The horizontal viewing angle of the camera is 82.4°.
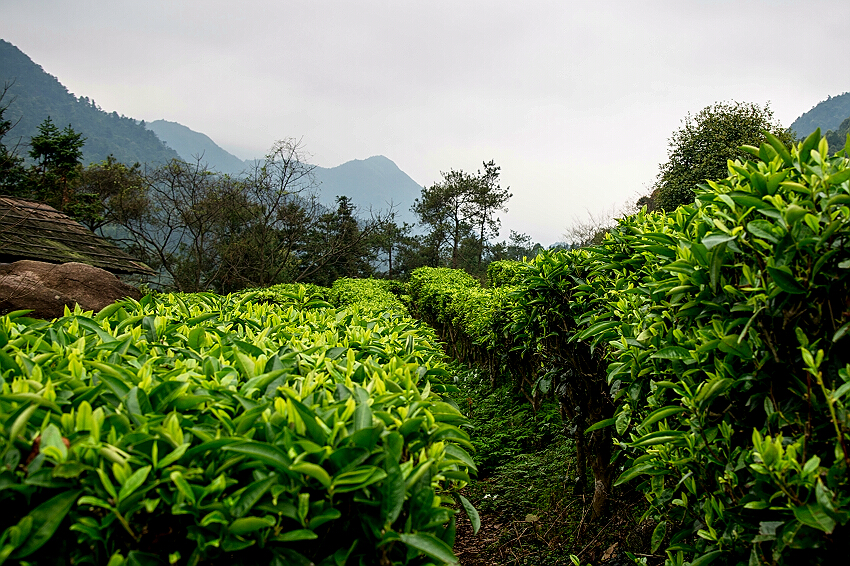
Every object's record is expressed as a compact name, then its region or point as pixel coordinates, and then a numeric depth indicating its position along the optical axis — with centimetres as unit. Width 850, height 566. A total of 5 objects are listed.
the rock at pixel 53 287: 507
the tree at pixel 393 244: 2848
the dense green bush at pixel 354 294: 967
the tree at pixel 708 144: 1927
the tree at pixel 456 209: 3331
